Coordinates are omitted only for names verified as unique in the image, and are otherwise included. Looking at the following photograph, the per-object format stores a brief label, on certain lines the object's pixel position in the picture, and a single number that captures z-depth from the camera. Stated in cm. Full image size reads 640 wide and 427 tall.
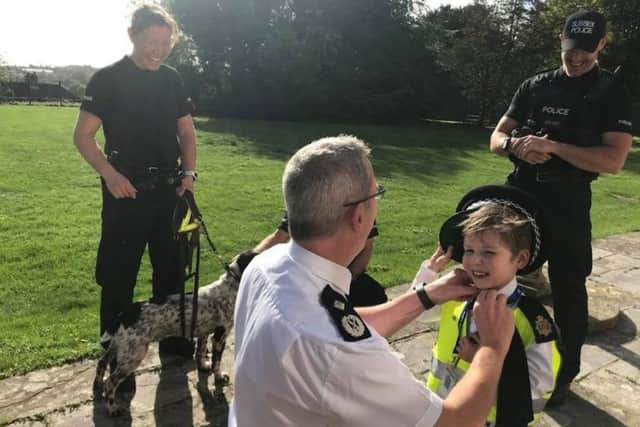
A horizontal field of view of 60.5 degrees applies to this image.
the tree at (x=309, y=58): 2975
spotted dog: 333
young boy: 222
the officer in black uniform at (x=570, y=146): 336
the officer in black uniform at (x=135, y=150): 364
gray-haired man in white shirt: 145
